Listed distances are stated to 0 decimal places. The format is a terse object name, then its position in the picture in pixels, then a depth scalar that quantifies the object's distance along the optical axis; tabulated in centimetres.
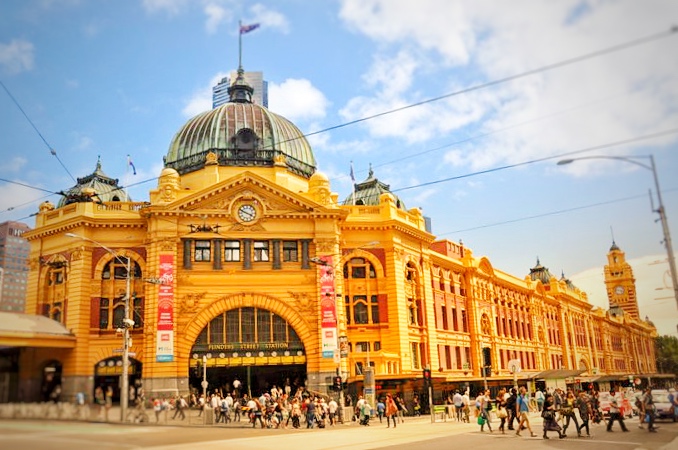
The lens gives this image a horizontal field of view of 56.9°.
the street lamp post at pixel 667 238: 2001
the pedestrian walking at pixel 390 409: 3872
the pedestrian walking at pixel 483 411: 3459
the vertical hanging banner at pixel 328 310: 5100
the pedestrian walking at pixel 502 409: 3413
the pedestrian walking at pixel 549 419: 2895
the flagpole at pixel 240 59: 6481
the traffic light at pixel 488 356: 7519
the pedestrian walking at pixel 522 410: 3157
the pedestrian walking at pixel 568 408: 3025
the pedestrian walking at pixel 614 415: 3149
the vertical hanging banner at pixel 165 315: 4831
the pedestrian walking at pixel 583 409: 2970
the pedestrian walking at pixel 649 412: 3014
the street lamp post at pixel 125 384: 1965
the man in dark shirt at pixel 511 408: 3509
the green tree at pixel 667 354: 15962
